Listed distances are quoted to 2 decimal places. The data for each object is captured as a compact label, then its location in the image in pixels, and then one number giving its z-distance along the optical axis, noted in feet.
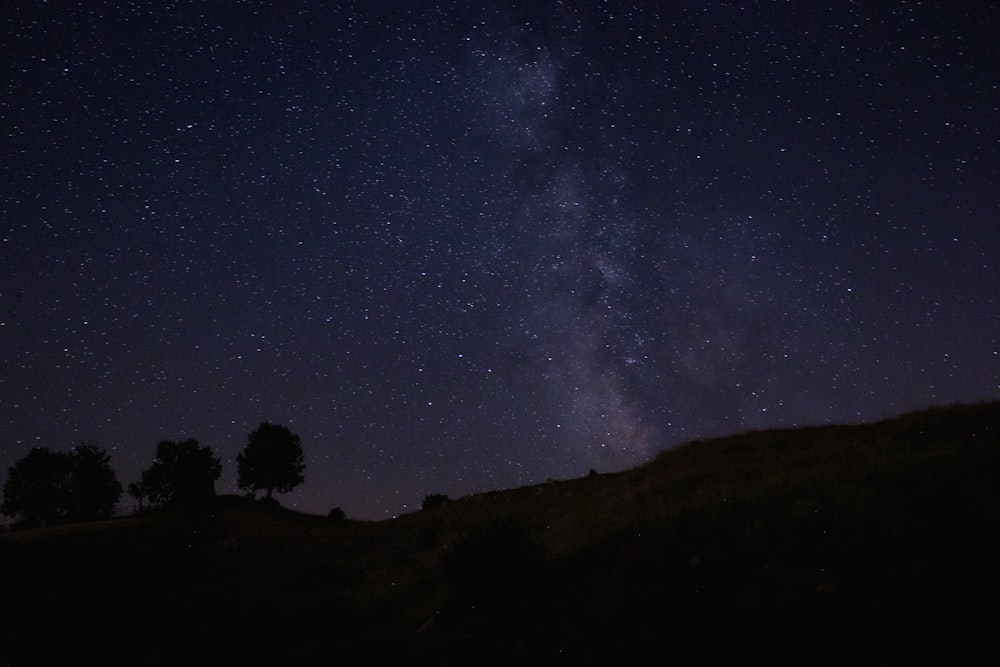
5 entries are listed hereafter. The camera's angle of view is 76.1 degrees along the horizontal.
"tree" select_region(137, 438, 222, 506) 190.80
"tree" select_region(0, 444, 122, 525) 180.86
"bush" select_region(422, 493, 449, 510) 116.73
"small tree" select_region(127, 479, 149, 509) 195.31
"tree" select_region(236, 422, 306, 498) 193.77
